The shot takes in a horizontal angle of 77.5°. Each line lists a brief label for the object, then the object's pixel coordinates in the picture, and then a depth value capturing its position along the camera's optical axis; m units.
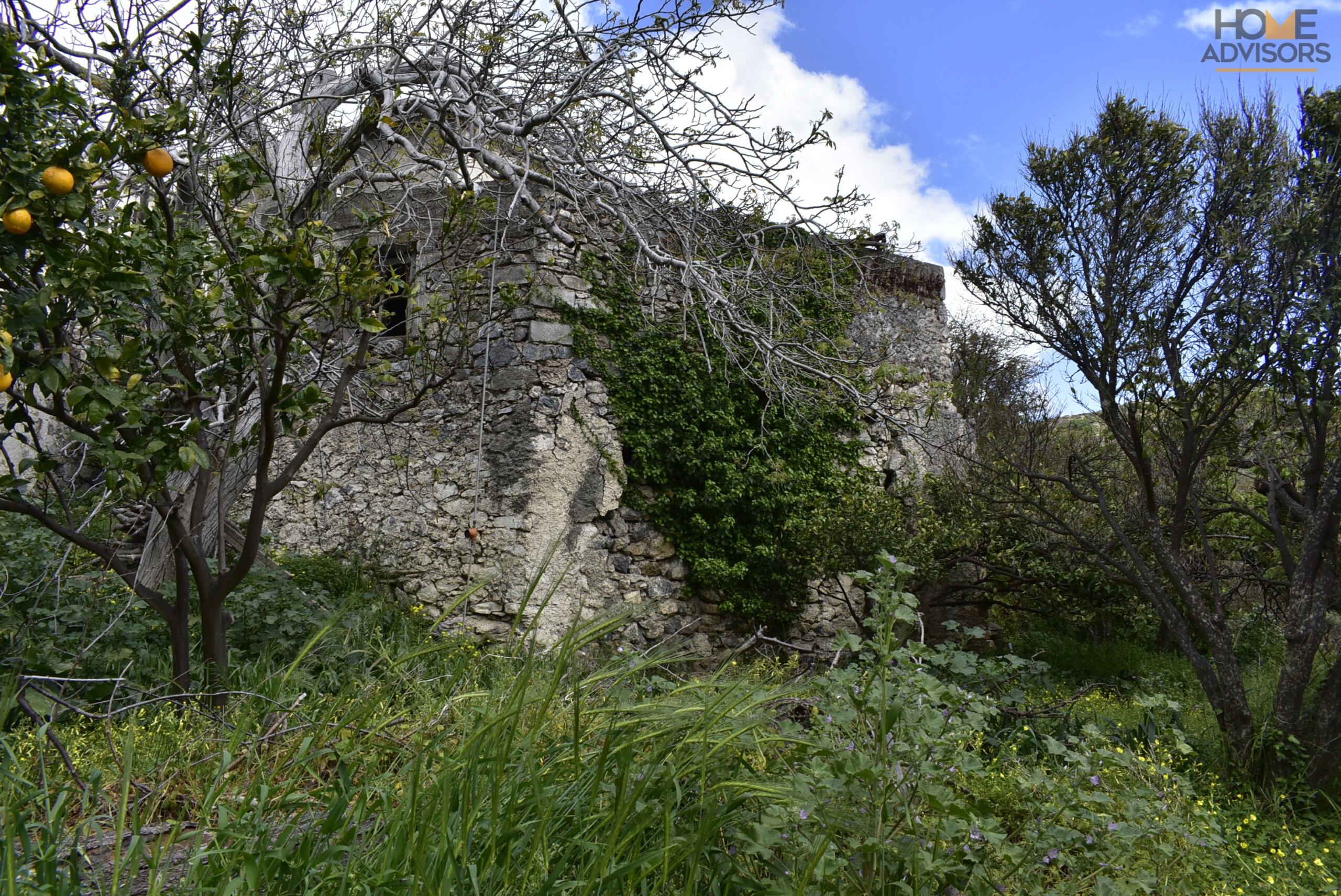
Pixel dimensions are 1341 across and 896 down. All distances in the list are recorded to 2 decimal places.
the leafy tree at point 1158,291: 4.64
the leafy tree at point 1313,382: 4.36
